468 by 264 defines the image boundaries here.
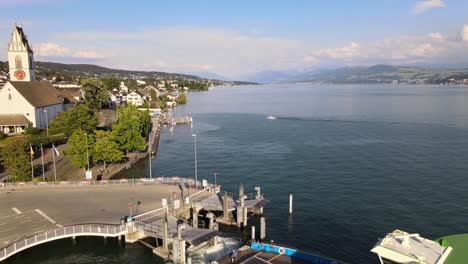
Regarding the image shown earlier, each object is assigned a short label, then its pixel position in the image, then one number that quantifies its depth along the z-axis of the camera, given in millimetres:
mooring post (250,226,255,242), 36316
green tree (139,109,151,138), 82612
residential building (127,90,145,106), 172800
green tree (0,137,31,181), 49188
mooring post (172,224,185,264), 31625
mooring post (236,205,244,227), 40281
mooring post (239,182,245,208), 40281
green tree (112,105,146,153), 67875
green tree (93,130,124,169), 59031
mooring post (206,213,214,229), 36875
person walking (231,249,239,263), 29283
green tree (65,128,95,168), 57000
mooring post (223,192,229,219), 40875
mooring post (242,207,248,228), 40388
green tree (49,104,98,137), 75438
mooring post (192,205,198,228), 37650
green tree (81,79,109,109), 121969
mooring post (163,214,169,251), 33119
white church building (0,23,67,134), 79625
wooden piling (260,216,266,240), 37844
